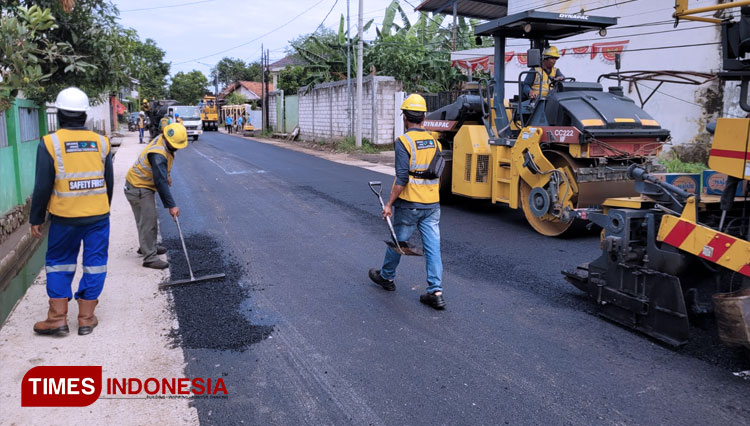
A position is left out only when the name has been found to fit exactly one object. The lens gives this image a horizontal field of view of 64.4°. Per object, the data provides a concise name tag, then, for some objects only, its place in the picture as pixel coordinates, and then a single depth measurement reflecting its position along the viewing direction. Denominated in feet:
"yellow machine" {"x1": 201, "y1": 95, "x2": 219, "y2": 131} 154.30
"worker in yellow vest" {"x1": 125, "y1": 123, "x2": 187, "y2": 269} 19.58
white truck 101.76
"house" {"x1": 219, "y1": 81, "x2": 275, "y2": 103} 207.72
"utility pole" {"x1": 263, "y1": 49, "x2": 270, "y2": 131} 127.81
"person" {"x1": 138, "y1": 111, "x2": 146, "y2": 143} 90.34
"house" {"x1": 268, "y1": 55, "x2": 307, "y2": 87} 204.15
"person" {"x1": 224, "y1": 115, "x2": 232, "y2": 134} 154.61
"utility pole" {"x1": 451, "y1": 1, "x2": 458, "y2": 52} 80.38
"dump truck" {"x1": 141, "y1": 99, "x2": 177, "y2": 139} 81.71
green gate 107.86
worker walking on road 16.21
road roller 23.40
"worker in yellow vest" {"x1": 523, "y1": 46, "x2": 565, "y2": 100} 26.35
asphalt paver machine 11.85
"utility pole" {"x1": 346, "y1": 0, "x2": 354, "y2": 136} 75.77
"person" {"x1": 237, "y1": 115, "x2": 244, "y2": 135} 149.35
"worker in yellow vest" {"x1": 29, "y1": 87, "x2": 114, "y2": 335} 13.78
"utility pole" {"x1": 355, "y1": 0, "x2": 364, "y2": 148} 69.10
